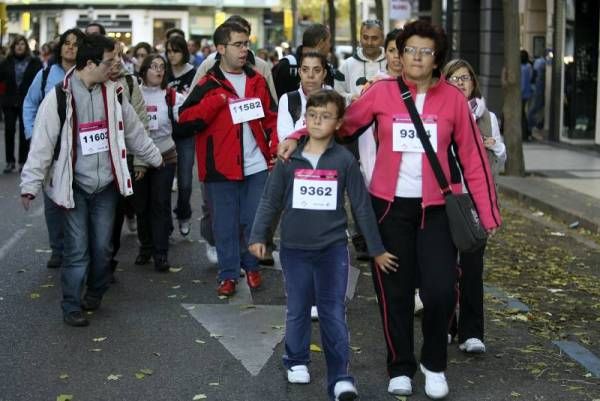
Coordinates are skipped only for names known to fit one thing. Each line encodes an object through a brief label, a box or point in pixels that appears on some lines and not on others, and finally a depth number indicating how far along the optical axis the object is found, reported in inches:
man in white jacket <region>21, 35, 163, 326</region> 306.7
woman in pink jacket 241.0
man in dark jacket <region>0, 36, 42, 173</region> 705.8
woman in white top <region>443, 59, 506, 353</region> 285.4
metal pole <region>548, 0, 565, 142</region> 989.2
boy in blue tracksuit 244.1
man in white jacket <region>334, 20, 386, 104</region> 419.2
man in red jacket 344.5
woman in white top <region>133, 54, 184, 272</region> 398.9
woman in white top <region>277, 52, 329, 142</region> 308.7
